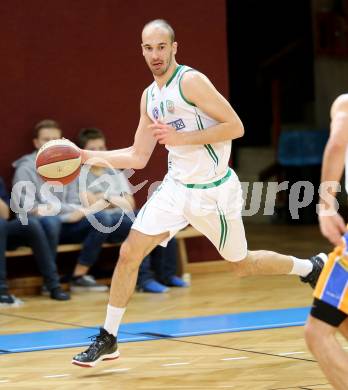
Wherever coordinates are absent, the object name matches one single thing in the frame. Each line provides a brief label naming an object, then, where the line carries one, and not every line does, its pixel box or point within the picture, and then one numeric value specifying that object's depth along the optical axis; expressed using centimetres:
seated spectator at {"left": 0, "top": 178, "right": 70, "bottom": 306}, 1532
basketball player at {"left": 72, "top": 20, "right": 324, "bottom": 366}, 1052
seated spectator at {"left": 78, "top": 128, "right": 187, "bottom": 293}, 1623
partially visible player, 731
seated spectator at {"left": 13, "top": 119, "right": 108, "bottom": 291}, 1582
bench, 1584
